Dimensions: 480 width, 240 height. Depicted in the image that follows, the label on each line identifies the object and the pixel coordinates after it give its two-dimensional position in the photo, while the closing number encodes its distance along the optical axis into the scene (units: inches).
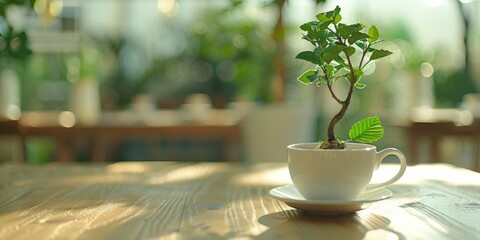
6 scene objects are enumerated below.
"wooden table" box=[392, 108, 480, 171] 160.6
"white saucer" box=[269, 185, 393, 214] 45.6
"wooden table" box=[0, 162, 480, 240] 42.0
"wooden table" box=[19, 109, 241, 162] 160.6
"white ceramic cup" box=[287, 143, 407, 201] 46.4
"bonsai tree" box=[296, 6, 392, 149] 45.8
